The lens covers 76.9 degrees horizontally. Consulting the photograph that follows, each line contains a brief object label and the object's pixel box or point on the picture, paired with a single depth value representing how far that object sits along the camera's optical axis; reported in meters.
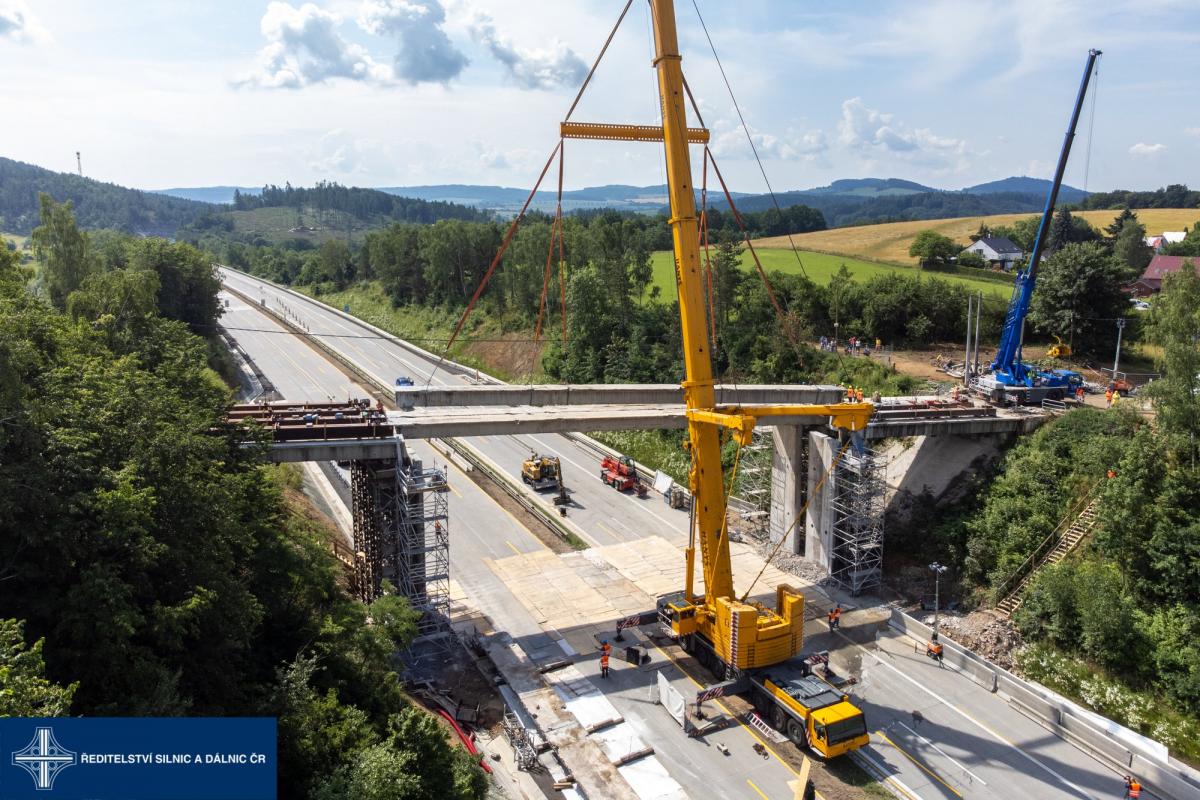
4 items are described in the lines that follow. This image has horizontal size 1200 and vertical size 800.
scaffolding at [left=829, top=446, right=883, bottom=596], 34.09
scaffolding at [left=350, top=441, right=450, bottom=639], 29.33
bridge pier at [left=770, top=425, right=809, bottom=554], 37.34
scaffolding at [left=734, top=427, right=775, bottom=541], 41.94
